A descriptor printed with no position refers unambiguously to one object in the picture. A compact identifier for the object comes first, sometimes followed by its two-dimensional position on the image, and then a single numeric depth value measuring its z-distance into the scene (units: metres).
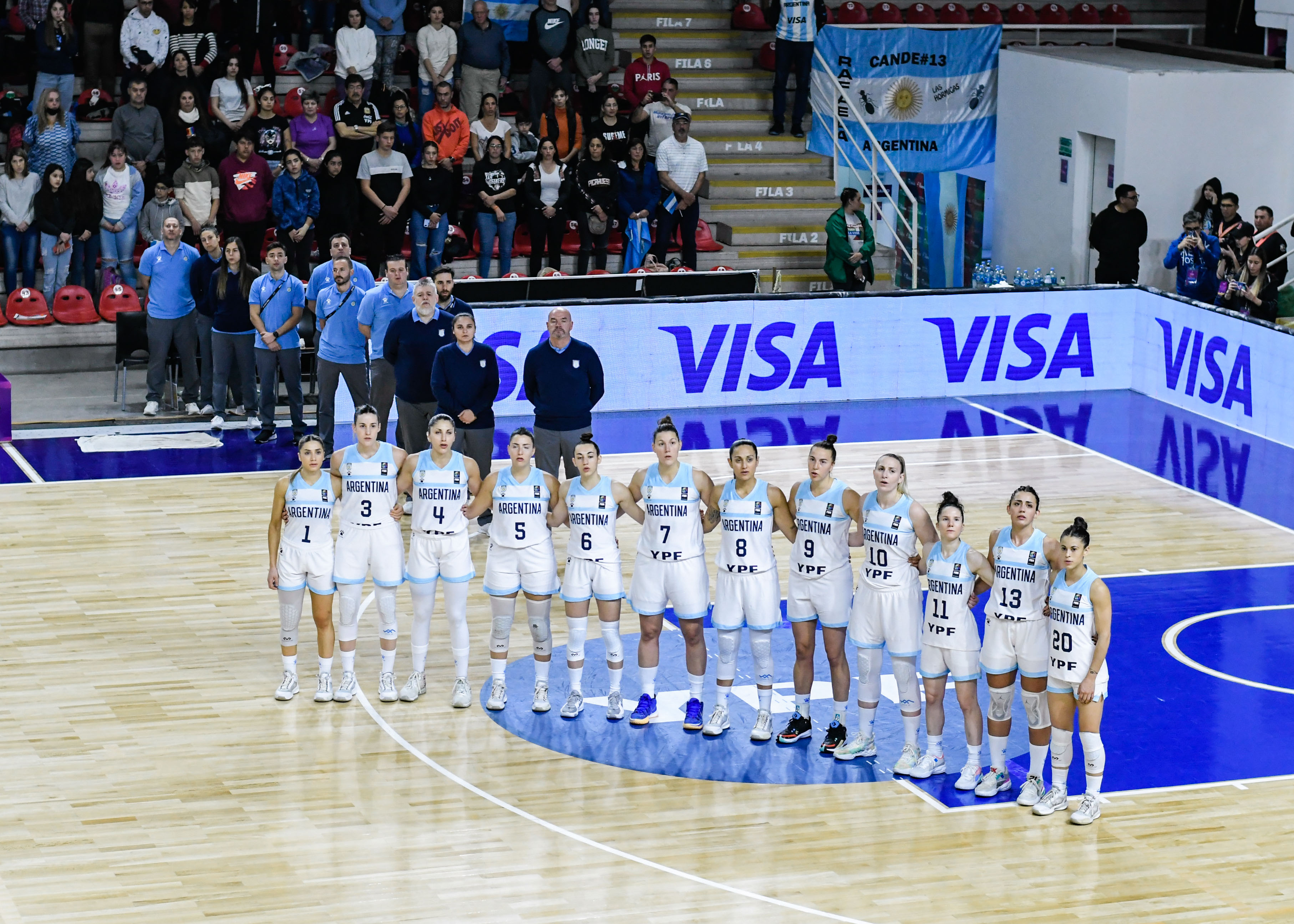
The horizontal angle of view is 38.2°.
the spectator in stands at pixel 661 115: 23.88
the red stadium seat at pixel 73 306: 21.06
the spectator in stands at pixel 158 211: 21.02
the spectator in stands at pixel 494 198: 22.11
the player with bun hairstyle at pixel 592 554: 11.41
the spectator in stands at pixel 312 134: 22.03
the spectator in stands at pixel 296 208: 20.89
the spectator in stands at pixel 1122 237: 22.52
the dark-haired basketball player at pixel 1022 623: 10.23
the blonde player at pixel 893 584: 10.64
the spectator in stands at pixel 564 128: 23.22
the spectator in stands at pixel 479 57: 23.66
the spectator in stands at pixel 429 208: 21.66
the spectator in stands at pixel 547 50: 24.09
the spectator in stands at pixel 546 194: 22.23
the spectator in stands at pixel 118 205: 21.02
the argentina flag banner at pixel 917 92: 26.91
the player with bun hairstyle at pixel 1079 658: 9.95
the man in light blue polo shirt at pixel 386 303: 15.77
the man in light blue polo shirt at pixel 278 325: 17.88
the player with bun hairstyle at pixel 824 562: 10.92
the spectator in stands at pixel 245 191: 21.05
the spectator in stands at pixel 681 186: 22.88
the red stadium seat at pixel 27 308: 20.98
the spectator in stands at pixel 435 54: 23.48
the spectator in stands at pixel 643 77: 24.75
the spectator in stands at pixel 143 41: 22.45
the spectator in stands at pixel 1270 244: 21.84
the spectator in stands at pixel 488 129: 22.56
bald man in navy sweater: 14.42
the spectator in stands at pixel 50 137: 21.28
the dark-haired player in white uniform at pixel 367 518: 11.59
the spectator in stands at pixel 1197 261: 21.50
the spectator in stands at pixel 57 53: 21.98
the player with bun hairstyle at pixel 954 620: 10.44
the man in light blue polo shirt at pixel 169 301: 18.95
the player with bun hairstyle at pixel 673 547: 11.25
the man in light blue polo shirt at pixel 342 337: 16.70
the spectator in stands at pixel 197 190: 21.19
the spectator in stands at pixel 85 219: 20.70
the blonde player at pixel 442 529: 11.59
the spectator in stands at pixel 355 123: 22.11
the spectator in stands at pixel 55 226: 20.62
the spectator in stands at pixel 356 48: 22.97
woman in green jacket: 22.97
